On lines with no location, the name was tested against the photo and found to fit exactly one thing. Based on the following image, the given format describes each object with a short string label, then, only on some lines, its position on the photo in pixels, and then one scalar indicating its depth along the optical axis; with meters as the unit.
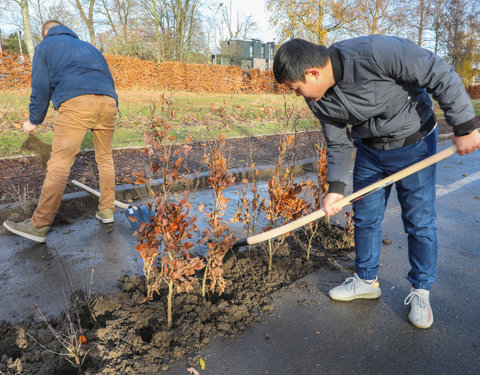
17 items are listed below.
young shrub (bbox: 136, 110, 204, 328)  2.02
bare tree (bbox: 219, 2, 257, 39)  39.96
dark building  36.50
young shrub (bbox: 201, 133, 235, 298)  2.38
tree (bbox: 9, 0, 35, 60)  17.32
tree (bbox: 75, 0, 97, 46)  22.23
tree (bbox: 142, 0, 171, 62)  24.33
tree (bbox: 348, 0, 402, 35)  16.49
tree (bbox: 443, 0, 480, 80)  16.70
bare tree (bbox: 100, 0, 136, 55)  26.41
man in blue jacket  3.35
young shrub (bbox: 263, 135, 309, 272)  2.86
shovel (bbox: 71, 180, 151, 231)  3.40
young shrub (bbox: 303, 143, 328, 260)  3.43
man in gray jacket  1.91
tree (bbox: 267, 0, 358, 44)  16.36
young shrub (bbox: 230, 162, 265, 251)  2.90
